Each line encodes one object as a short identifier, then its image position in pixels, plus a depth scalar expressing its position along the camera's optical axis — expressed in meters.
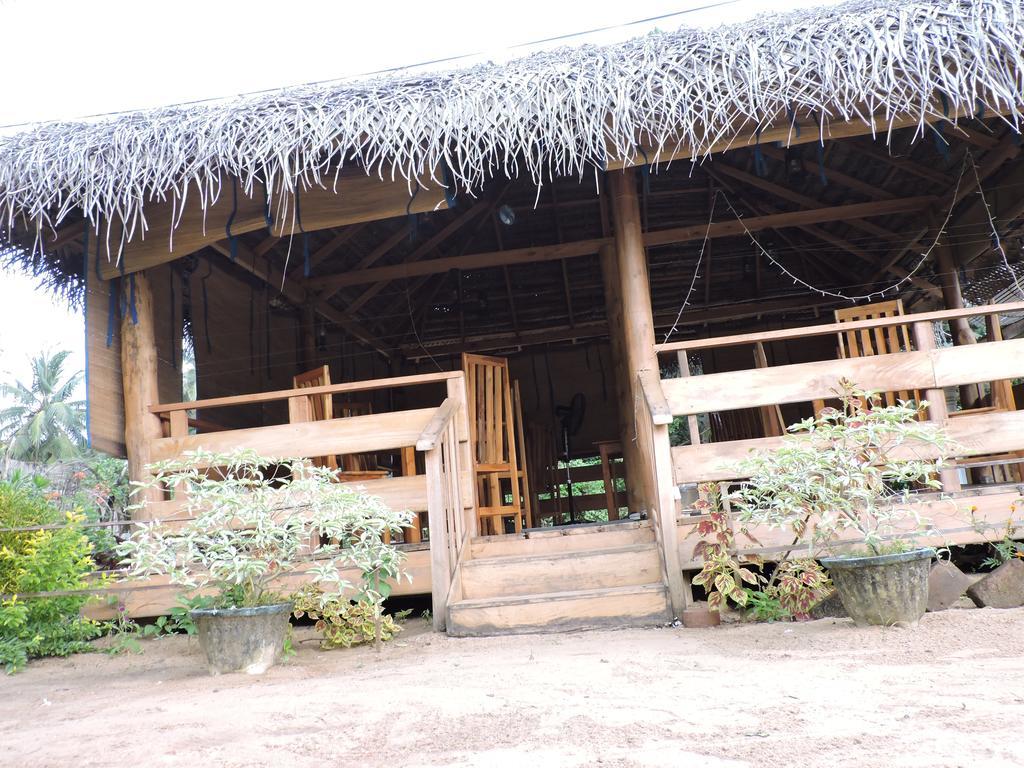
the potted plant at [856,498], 2.95
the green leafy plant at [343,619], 3.57
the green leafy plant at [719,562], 3.45
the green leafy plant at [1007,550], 3.52
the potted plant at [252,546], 3.10
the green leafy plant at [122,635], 3.87
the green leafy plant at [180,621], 3.31
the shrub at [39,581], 3.77
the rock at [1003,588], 3.34
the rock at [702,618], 3.48
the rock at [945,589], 3.39
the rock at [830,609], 3.45
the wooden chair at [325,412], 4.75
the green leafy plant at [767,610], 3.48
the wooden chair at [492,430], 5.60
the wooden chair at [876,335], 5.56
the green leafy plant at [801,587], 3.38
